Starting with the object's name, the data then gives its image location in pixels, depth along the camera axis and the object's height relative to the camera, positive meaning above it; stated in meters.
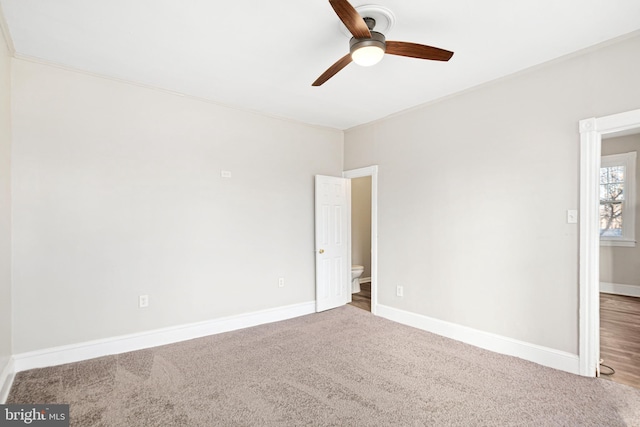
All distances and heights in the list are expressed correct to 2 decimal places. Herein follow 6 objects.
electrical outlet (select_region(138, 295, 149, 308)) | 3.24 -0.88
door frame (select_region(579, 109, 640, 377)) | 2.58 -0.28
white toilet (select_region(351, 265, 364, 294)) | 5.35 -1.13
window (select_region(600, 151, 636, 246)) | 5.18 +0.17
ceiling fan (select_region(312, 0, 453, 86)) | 2.08 +1.08
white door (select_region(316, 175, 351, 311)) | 4.56 -0.44
